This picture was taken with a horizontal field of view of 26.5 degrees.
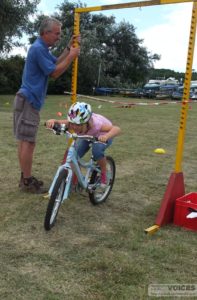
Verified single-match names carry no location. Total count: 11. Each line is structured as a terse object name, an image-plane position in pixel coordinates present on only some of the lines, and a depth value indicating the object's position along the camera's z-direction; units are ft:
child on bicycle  13.37
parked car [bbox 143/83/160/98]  109.19
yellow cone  26.30
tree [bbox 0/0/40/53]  62.95
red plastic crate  13.42
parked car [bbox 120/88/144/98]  110.32
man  14.78
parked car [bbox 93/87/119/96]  111.04
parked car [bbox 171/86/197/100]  100.20
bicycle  12.39
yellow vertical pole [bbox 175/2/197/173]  12.76
